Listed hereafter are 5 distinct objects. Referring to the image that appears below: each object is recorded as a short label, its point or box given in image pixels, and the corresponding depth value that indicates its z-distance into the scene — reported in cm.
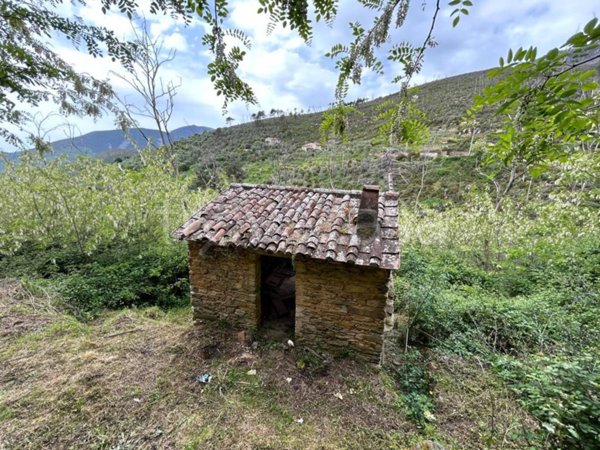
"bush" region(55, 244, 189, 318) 709
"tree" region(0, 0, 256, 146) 138
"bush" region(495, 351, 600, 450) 250
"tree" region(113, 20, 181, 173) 1173
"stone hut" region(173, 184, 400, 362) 432
